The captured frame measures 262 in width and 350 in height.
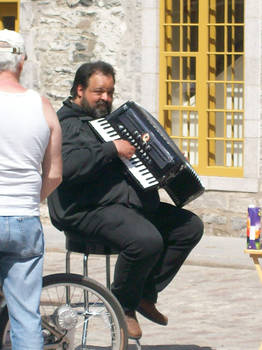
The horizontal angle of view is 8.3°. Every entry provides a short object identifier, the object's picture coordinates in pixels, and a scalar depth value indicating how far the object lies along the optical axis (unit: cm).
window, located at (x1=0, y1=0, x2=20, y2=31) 2187
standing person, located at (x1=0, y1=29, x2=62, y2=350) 784
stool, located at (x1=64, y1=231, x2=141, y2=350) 984
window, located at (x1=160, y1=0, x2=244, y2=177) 1942
